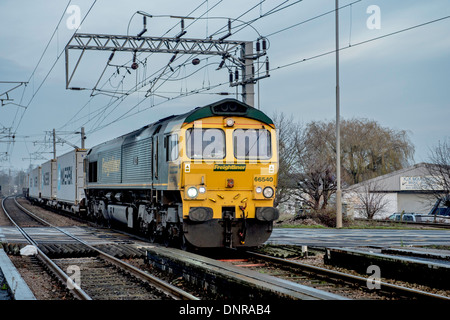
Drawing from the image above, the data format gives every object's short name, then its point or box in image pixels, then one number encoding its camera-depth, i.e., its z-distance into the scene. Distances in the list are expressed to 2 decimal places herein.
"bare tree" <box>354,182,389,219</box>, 42.28
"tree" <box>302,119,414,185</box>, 54.56
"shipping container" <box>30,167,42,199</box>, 52.22
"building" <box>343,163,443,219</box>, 44.38
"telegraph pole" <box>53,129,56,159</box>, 58.88
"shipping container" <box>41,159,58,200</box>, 42.88
